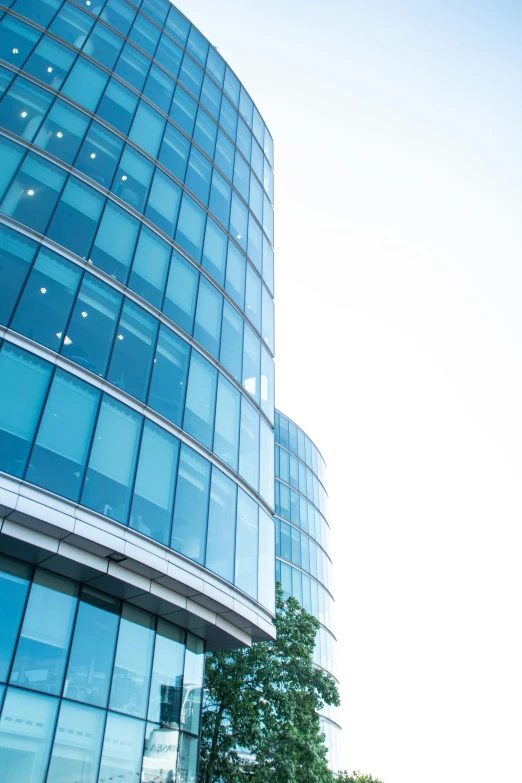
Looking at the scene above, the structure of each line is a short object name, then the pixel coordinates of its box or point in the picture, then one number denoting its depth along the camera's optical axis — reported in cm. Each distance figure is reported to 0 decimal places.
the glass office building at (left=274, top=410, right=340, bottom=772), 4481
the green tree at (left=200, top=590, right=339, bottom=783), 1991
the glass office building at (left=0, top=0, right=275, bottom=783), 1374
